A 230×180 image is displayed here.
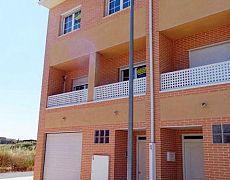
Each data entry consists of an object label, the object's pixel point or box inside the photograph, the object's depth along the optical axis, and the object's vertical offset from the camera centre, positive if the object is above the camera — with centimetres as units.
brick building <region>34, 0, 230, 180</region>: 713 +163
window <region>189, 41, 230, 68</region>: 779 +317
